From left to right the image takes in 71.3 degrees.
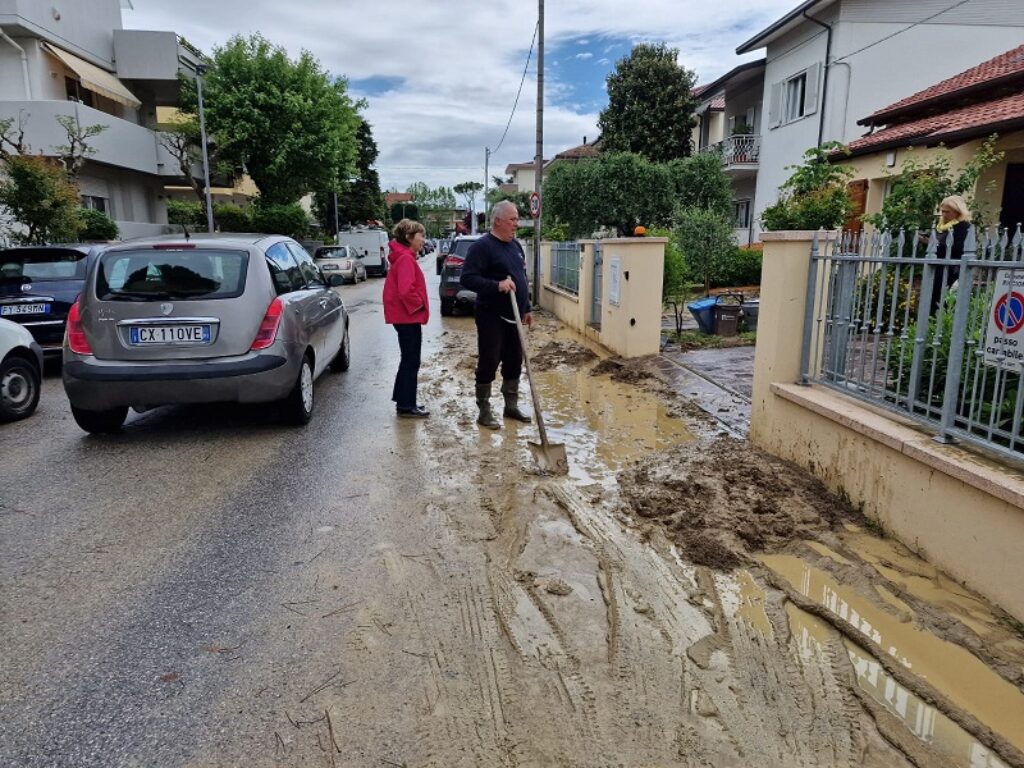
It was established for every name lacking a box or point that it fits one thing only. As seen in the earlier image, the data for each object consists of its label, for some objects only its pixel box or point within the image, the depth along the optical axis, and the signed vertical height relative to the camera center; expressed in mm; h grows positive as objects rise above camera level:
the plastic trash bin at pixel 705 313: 11258 -1050
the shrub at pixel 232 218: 30578 +890
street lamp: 22886 +2716
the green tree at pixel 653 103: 30703 +6043
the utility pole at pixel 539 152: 17688 +2303
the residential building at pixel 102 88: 20391 +4835
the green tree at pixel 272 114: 27828 +4941
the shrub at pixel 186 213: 27109 +1020
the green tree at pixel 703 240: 12453 +112
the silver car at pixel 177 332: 5637 -731
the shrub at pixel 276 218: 30109 +917
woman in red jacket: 6594 -564
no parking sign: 3281 -335
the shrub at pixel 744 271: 18188 -633
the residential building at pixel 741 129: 24453 +4300
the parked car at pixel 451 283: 16469 -931
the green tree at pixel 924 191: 8945 +733
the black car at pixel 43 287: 8805 -618
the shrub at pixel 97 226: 18500 +296
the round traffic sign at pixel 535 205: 17859 +951
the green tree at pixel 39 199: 13930 +726
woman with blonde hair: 6848 +281
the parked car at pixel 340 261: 27391 -771
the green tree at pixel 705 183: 23688 +2062
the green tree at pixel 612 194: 24844 +1758
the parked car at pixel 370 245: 35875 -190
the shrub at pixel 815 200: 10898 +720
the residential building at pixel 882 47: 18859 +5356
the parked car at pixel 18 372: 6744 -1304
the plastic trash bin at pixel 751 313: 11555 -1061
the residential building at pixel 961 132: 10578 +1805
